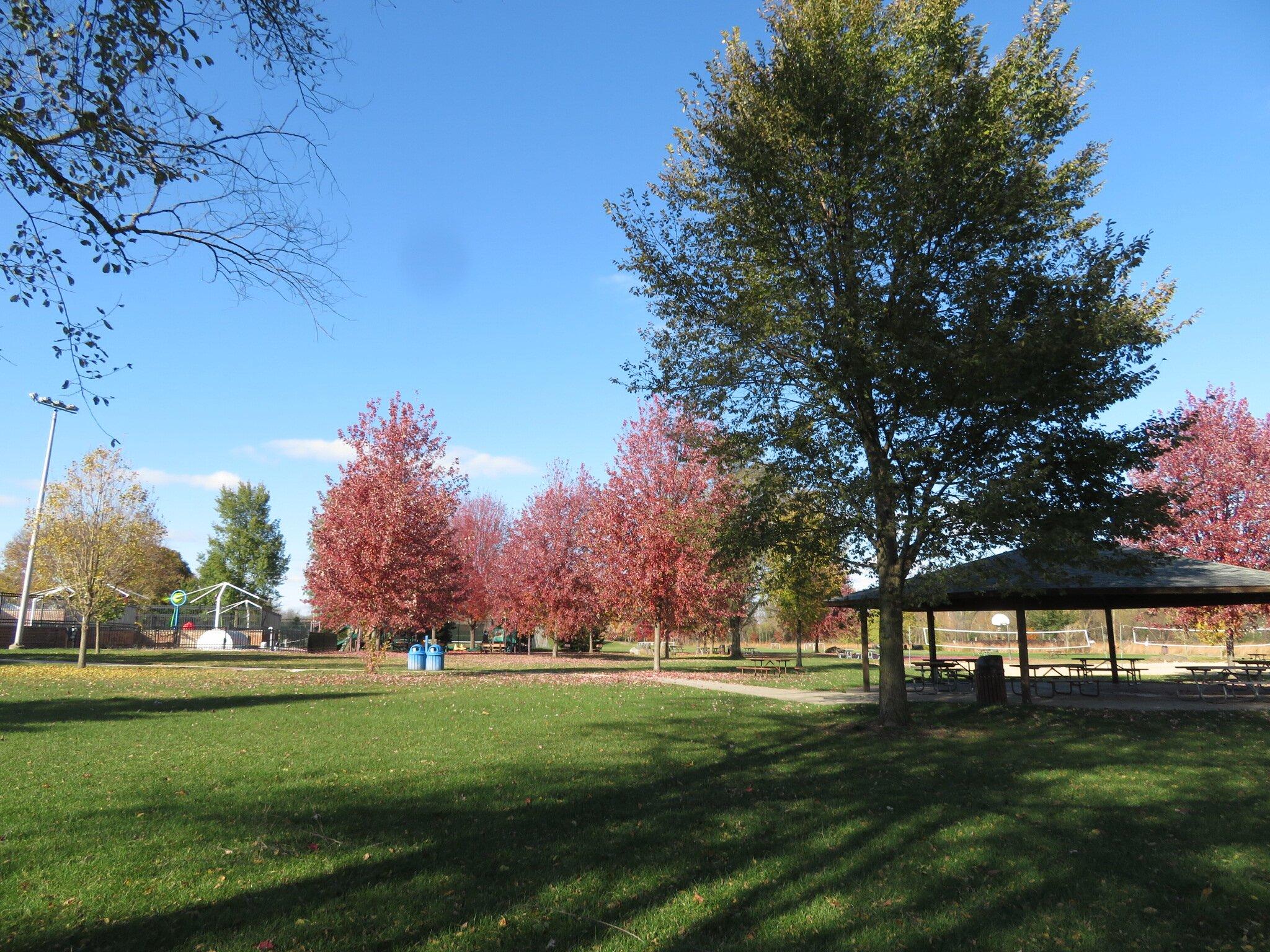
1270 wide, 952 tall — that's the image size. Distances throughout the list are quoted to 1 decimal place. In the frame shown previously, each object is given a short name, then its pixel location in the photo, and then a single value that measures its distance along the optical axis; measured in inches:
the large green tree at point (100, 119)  194.7
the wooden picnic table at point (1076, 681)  809.5
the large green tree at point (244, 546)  2829.7
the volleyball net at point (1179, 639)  1715.1
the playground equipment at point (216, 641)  1854.1
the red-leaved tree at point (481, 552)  1956.2
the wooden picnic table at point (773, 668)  1242.6
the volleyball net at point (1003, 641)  2026.3
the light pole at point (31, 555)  1078.6
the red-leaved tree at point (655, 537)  1133.7
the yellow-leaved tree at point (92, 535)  995.9
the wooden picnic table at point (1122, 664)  912.1
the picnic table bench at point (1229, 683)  752.3
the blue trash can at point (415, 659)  1186.6
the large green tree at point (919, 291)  471.5
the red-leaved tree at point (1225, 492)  1075.9
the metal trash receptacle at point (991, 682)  709.9
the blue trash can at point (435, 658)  1189.7
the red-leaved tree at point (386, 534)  987.3
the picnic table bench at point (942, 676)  883.4
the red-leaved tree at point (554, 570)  1574.8
